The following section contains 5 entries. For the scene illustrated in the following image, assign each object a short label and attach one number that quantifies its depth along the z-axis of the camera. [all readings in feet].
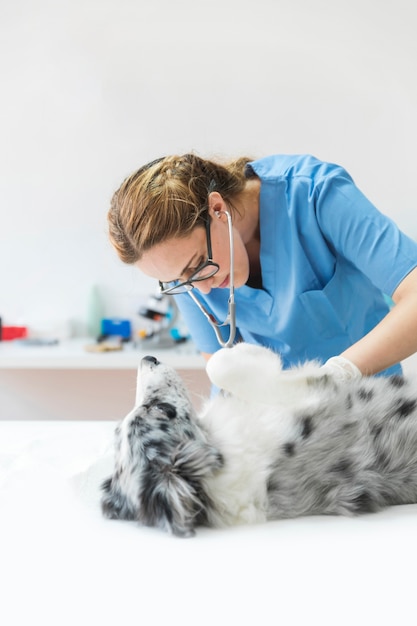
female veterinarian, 4.72
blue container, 10.88
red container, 10.99
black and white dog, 3.51
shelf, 9.41
